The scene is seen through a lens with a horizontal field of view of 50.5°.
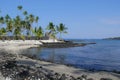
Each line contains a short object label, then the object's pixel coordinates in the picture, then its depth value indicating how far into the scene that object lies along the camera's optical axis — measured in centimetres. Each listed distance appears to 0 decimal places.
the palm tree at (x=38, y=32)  5062
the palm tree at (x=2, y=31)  4699
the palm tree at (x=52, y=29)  5456
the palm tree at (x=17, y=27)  4880
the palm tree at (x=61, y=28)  5498
